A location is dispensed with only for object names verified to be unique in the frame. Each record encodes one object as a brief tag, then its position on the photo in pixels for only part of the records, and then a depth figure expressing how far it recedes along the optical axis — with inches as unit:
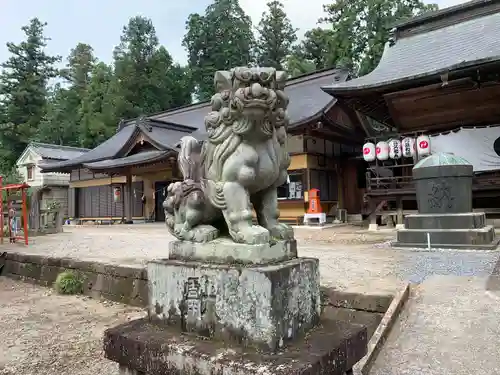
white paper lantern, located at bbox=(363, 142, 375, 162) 462.9
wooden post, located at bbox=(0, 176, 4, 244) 379.9
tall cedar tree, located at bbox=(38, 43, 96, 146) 1344.7
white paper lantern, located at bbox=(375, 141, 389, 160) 455.2
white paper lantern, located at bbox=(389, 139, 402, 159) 450.3
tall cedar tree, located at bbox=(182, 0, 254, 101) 1419.8
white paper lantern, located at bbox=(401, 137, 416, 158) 446.6
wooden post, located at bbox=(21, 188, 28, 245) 359.6
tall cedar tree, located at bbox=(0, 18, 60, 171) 1301.7
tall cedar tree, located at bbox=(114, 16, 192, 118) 1242.6
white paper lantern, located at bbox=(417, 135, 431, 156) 440.3
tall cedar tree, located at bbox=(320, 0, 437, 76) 1013.8
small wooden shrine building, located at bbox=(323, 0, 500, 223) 403.5
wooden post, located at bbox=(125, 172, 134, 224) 753.0
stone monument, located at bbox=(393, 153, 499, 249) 279.5
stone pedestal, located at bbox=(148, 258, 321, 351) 70.4
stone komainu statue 77.7
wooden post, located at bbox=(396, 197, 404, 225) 459.0
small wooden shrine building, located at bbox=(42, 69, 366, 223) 575.2
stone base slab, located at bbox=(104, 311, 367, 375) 65.6
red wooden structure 359.3
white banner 425.1
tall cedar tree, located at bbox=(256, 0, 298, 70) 1444.4
